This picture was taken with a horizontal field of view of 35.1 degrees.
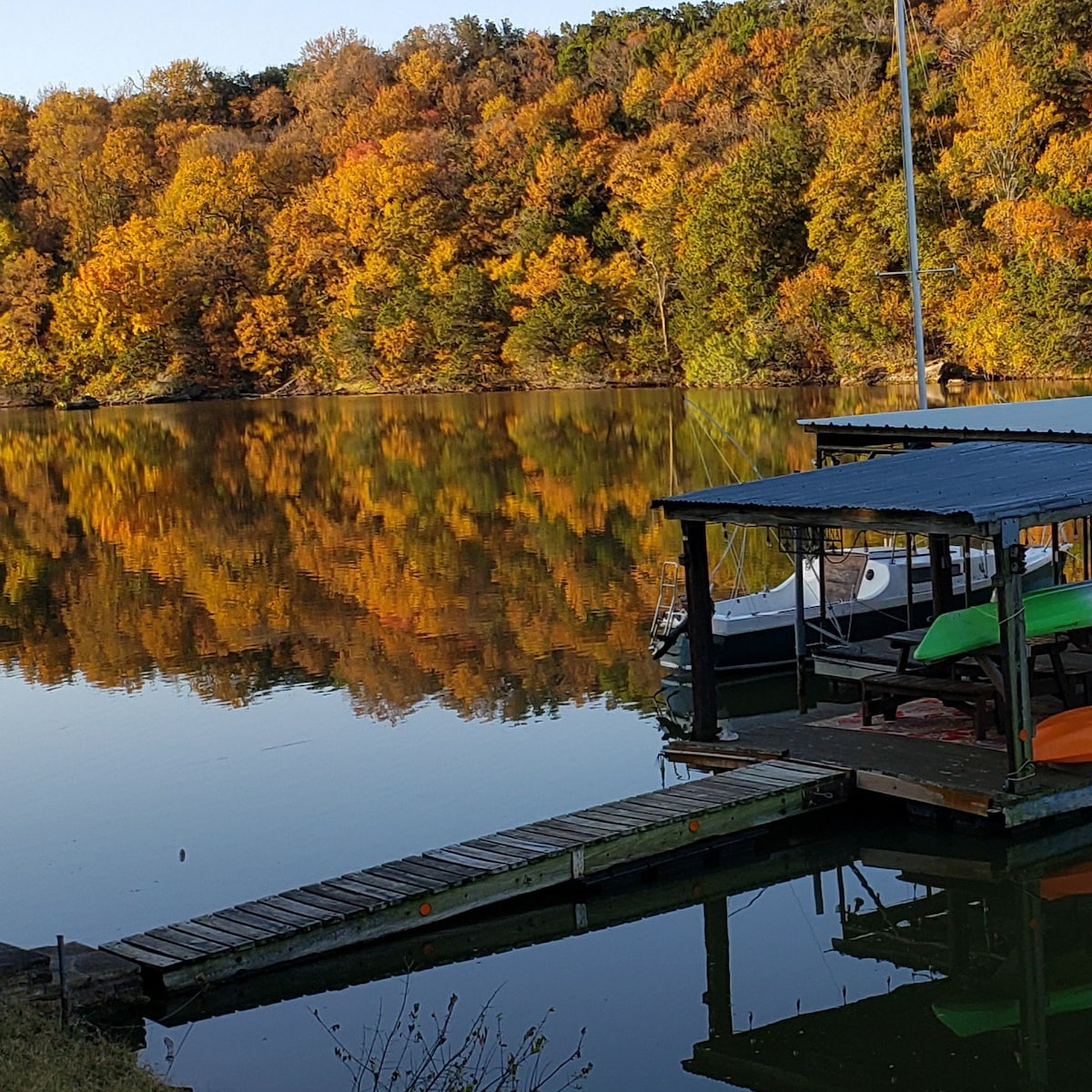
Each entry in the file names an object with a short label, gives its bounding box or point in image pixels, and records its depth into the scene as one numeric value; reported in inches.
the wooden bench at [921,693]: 520.1
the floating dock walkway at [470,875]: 394.3
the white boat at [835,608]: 699.4
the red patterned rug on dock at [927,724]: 533.3
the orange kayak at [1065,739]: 490.0
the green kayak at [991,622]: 508.1
